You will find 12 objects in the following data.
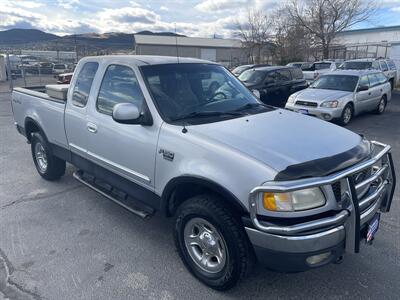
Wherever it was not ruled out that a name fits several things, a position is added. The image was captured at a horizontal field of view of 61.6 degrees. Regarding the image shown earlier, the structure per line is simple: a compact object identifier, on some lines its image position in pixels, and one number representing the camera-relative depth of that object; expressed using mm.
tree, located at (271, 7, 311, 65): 33469
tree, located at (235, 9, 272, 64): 35250
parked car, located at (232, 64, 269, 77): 18248
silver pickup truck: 2297
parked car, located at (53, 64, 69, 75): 27930
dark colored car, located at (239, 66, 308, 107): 11797
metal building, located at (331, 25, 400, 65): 27922
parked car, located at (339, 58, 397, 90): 16984
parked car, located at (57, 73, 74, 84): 15089
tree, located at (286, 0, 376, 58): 32531
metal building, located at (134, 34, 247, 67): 46000
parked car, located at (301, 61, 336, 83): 19281
